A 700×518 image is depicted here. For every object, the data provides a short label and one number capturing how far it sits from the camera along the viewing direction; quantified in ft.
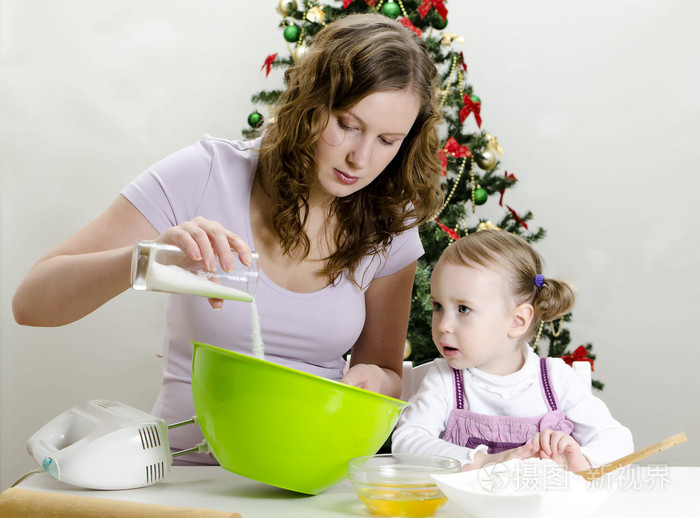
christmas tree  7.93
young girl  4.07
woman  4.05
